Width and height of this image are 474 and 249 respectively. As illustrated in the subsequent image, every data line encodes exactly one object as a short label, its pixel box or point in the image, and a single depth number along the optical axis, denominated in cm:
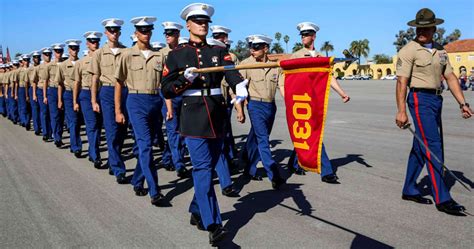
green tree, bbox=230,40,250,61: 10594
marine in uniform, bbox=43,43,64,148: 1054
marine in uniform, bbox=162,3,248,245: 441
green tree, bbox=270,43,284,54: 13438
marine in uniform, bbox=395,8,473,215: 509
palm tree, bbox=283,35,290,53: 13591
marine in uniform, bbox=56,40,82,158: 941
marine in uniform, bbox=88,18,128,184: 714
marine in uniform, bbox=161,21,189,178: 739
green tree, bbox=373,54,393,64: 12607
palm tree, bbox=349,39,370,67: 11647
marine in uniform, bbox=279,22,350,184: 656
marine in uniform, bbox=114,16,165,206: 583
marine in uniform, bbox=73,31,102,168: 835
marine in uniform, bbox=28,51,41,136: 1271
